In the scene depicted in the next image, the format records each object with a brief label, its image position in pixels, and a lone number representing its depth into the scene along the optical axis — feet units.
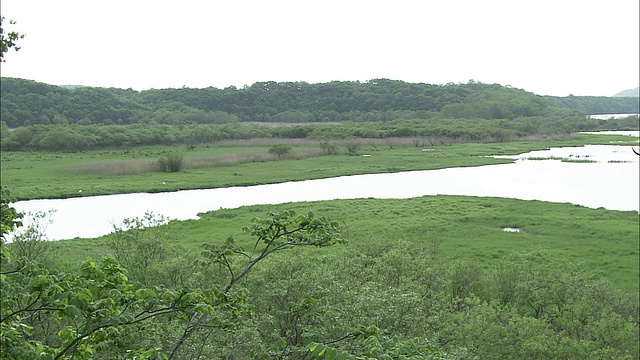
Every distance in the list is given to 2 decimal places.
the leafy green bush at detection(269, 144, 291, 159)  242.58
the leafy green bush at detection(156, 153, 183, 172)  196.54
